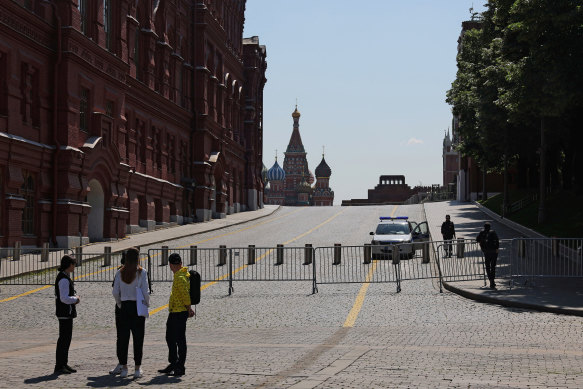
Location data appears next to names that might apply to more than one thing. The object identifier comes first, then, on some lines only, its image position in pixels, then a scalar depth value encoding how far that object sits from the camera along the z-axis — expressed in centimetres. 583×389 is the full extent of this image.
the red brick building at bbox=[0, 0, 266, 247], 3328
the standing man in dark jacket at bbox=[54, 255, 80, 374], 1101
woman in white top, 1070
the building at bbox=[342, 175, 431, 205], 13900
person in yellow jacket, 1065
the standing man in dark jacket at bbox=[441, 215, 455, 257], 3244
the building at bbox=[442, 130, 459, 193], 17328
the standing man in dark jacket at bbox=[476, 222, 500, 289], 2152
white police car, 3097
